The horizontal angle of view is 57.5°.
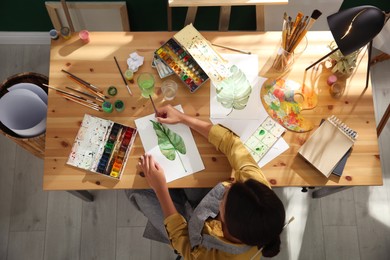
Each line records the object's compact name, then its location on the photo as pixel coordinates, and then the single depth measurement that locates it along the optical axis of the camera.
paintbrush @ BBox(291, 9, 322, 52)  1.33
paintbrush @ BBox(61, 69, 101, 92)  1.52
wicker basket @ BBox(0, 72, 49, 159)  1.69
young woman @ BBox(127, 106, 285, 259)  1.07
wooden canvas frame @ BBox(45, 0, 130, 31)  2.06
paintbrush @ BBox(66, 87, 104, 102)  1.52
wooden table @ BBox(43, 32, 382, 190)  1.46
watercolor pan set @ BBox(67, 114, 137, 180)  1.45
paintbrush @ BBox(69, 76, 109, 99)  1.52
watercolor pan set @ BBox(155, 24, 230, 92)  1.55
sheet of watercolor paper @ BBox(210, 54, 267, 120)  1.54
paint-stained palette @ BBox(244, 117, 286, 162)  1.49
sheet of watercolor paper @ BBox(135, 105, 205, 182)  1.46
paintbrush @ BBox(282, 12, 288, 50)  1.45
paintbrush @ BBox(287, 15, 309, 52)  1.40
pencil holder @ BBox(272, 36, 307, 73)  1.50
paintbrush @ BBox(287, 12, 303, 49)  1.39
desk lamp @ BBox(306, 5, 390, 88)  1.20
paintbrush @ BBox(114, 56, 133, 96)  1.53
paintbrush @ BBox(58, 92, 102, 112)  1.51
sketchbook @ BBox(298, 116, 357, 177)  1.45
